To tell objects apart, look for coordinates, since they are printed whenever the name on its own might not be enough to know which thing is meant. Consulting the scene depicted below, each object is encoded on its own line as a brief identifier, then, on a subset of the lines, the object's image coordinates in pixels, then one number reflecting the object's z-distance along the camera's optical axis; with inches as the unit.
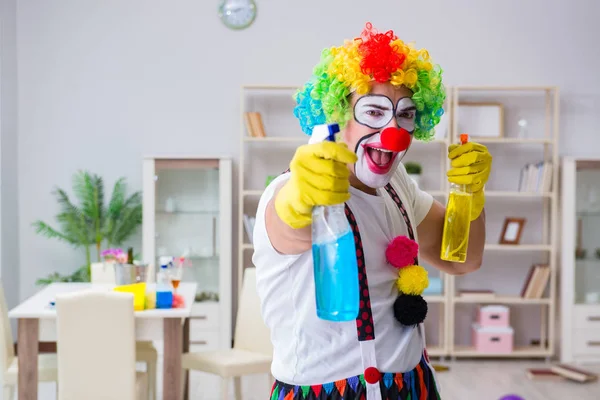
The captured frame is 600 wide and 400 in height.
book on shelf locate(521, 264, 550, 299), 201.2
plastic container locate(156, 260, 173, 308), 125.1
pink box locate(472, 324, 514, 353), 199.5
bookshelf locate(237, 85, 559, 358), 207.3
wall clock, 205.8
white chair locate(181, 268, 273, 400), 133.7
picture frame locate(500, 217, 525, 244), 202.7
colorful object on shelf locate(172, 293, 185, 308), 126.8
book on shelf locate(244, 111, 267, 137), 198.1
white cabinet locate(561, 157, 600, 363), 199.6
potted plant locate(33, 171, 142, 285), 198.5
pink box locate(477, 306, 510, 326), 200.8
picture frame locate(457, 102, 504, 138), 202.7
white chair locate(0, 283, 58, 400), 130.3
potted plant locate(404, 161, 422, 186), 200.4
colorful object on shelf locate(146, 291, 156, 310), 125.1
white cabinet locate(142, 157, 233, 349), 195.5
